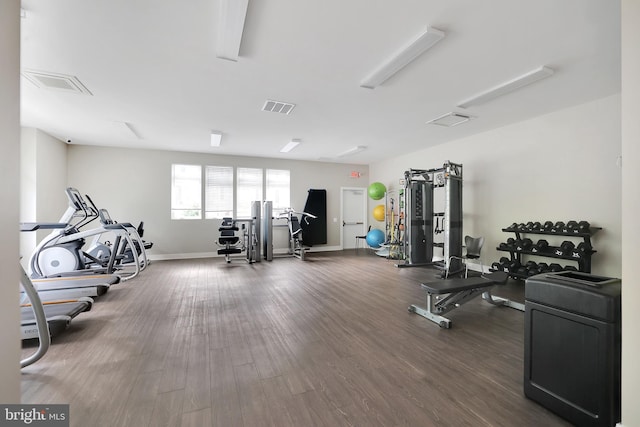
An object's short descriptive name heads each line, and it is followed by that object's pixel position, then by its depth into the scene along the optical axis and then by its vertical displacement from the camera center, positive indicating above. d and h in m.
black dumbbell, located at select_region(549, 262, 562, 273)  4.10 -0.78
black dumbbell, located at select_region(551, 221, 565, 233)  4.18 -0.20
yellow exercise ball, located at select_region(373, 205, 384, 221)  8.48 +0.02
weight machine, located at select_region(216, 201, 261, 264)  6.78 -0.63
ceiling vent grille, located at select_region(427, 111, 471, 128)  4.66 +1.63
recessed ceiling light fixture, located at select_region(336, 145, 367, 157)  6.97 +1.61
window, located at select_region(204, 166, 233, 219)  7.76 +0.56
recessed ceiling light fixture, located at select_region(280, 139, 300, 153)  6.29 +1.59
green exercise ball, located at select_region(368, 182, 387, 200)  8.16 +0.66
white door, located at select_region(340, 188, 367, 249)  9.31 -0.08
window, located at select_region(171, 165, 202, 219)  7.46 +0.54
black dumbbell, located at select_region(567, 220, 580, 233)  4.00 -0.19
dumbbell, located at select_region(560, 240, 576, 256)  4.03 -0.48
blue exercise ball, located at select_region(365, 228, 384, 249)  7.92 -0.72
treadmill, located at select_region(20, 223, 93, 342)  2.58 -1.04
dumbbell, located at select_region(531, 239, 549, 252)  4.39 -0.50
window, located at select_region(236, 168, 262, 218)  8.07 +0.67
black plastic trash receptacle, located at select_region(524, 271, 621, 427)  1.47 -0.75
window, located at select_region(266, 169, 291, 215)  8.39 +0.71
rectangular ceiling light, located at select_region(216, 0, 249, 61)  2.10 +1.55
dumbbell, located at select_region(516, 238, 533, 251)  4.61 -0.51
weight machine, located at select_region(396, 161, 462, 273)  5.55 +0.00
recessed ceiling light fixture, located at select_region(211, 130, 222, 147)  5.65 +1.57
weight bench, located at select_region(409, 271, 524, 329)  3.02 -0.94
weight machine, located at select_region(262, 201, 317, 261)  7.30 -0.53
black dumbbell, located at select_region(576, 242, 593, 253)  3.85 -0.45
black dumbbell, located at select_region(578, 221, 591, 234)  3.93 -0.18
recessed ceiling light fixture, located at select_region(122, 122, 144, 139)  5.14 +1.59
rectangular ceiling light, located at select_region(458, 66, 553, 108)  3.21 +1.62
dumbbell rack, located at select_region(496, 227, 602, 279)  3.88 -0.57
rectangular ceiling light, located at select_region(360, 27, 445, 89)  2.50 +1.58
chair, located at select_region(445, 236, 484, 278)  5.25 -0.62
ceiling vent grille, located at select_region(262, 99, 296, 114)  4.13 +1.60
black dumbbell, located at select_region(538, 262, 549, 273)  4.29 -0.82
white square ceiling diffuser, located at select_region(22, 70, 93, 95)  3.26 +1.59
